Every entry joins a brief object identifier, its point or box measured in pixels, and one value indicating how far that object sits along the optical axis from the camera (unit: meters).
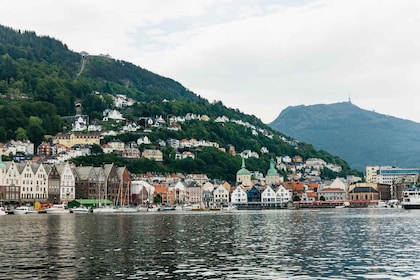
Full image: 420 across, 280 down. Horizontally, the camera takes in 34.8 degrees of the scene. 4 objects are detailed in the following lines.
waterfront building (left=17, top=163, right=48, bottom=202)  147.25
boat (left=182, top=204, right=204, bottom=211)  170.50
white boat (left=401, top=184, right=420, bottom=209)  156.75
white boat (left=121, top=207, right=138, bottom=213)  150.65
